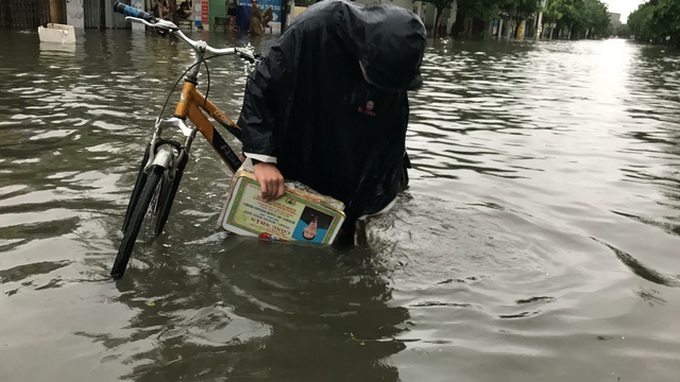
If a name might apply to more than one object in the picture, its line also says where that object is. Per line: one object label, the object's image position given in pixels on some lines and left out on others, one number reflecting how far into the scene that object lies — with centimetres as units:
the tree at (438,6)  4584
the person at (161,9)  2283
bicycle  293
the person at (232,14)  2949
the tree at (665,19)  5194
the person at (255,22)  2755
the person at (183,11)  2612
